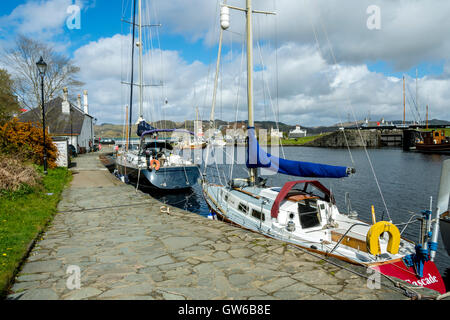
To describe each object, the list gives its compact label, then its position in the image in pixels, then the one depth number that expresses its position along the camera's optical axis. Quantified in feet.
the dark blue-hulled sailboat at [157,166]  64.90
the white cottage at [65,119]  147.74
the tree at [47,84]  124.57
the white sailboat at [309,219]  22.31
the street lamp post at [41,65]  50.72
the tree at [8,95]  107.24
